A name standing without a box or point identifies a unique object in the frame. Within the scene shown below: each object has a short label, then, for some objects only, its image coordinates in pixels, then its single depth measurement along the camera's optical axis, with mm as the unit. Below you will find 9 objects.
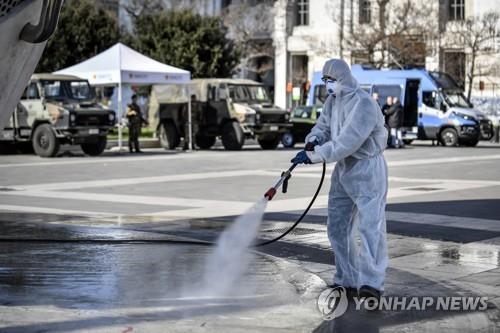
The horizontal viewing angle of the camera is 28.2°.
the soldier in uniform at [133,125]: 29203
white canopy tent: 29000
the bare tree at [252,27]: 54969
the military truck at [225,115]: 30359
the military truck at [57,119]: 27000
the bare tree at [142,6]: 49969
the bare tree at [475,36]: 48062
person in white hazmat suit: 7441
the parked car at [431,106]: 33688
